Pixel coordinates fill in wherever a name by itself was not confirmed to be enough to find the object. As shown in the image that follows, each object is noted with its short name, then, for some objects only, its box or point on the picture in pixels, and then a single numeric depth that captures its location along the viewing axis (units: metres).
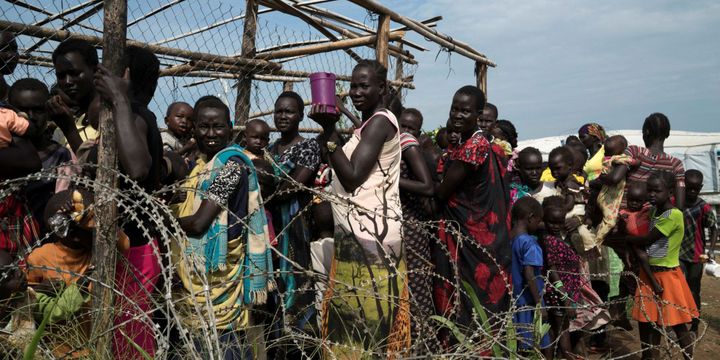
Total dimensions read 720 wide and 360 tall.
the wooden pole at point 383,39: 5.07
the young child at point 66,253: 2.27
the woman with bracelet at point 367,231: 2.82
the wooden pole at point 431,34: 5.07
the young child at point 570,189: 4.94
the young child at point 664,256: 4.42
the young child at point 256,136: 4.15
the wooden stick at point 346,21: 6.22
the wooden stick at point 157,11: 4.58
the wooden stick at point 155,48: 3.42
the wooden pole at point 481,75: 6.93
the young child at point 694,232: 5.44
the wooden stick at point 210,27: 4.67
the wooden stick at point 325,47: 5.20
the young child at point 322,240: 3.68
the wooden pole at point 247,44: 4.98
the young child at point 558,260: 4.24
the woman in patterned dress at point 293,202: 3.58
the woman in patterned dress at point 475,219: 3.33
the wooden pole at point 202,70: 4.54
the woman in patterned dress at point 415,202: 3.14
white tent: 16.39
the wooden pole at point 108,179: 2.13
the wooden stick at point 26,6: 4.01
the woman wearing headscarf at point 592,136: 6.59
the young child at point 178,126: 4.53
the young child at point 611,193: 4.88
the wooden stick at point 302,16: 5.29
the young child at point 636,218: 4.56
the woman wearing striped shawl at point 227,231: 2.78
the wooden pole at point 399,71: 6.95
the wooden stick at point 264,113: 5.82
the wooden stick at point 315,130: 5.73
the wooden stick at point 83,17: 4.50
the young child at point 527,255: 3.91
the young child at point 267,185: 3.57
